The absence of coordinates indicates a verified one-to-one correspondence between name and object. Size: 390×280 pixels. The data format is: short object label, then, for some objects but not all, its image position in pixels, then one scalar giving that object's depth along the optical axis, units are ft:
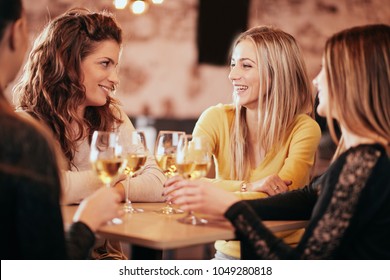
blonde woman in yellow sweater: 9.57
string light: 15.53
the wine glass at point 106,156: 6.70
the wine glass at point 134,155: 7.41
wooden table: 6.11
